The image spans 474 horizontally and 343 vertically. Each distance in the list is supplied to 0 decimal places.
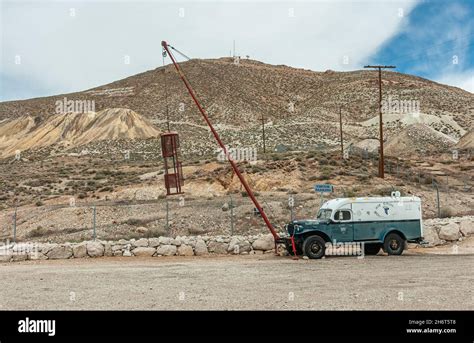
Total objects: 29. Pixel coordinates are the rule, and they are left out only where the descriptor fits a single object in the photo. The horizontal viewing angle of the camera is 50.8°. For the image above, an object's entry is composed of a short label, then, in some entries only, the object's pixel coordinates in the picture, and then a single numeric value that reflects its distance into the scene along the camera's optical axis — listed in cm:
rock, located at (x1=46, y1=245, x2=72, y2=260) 2055
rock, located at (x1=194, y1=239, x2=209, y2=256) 2070
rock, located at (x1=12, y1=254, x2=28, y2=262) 2038
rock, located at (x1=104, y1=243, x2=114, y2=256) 2076
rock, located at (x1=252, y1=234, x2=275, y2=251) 2078
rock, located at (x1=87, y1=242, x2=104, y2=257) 2062
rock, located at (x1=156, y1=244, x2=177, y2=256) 2069
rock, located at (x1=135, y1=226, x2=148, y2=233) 2384
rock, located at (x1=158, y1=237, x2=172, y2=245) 2094
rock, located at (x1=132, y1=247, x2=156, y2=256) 2066
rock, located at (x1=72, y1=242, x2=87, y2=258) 2061
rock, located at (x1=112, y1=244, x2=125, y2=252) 2088
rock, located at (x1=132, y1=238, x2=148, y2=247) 2094
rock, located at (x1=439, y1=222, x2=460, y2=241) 2236
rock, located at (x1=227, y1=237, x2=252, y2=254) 2075
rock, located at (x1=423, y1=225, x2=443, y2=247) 2210
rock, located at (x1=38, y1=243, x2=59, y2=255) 2069
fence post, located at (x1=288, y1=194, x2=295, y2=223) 2337
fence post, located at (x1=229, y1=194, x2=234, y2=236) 2159
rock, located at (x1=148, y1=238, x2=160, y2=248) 2091
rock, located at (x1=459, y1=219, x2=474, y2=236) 2266
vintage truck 1797
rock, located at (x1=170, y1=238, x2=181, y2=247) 2090
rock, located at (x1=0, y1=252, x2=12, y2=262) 2033
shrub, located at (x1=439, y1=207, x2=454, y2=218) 2553
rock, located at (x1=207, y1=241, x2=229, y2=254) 2081
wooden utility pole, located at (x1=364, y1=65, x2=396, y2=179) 3380
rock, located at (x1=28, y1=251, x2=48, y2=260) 2059
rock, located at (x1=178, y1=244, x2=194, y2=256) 2072
